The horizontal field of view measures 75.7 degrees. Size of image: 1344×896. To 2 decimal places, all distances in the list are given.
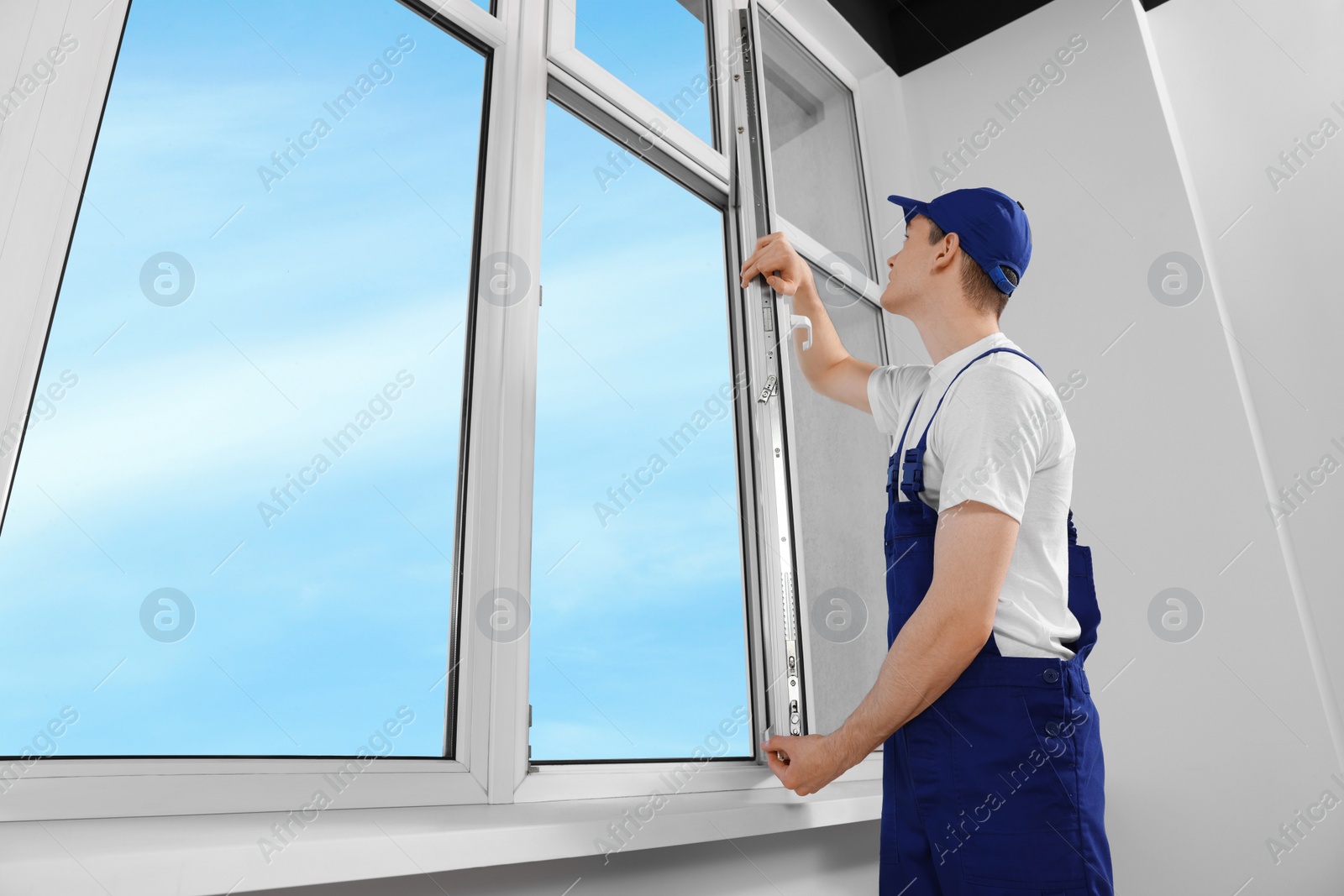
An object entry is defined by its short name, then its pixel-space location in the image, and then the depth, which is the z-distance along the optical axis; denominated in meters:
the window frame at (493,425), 0.98
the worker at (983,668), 1.11
